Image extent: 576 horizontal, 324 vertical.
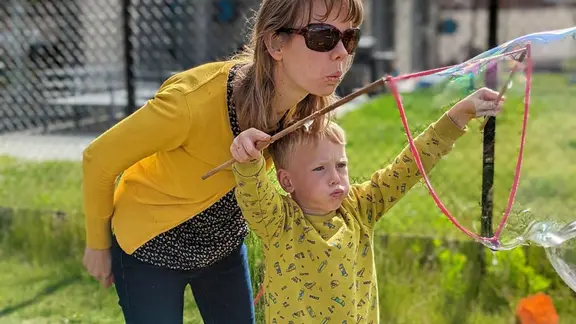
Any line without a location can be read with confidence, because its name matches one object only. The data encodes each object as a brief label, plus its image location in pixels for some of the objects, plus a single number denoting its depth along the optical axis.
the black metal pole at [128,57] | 4.96
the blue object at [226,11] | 12.16
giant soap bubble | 2.08
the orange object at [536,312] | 3.26
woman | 1.91
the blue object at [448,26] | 21.66
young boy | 1.97
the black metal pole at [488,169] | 2.34
